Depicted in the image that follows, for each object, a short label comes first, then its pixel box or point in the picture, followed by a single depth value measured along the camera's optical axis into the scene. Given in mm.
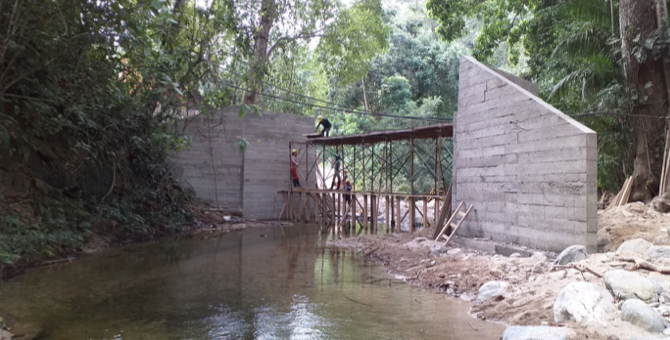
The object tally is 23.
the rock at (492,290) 6418
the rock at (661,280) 5248
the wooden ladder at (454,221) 9852
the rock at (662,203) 9406
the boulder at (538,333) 4349
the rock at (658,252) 6125
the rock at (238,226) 16734
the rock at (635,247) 6696
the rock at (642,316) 4449
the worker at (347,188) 18152
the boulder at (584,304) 4844
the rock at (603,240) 8109
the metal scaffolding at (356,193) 13641
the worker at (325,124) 18359
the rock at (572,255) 6844
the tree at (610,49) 10359
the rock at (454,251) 9199
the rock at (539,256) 7536
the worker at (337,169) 18328
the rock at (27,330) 5004
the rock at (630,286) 5105
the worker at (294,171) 19625
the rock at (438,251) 9414
